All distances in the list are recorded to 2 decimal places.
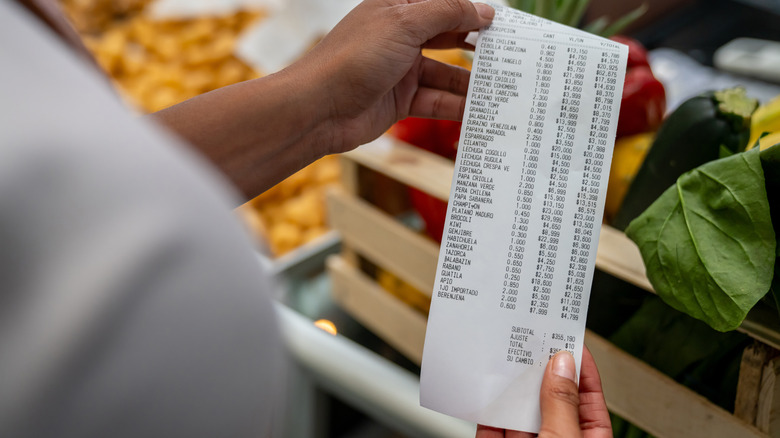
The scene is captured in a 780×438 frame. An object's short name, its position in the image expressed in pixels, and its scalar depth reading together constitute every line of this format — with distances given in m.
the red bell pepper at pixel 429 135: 1.05
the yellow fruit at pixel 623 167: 0.89
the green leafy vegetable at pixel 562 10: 0.91
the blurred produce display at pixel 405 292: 1.05
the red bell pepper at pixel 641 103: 0.95
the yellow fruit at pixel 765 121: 0.77
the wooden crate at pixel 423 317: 0.61
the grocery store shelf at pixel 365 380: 0.80
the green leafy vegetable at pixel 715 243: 0.55
